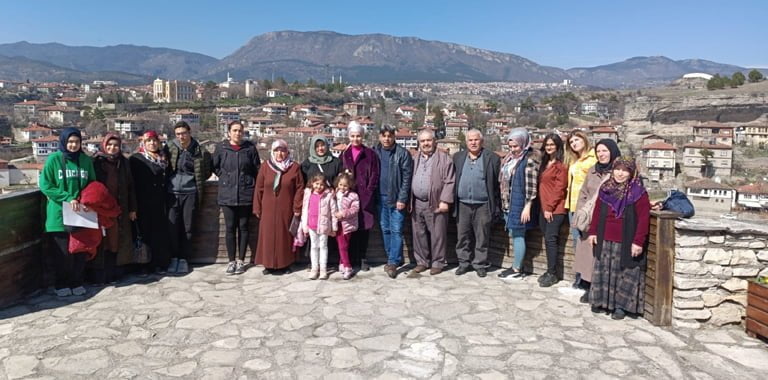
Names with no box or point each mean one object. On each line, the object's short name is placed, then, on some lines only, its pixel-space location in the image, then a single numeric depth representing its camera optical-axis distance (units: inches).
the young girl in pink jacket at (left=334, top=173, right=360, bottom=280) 176.6
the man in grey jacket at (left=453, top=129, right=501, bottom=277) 175.6
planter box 127.3
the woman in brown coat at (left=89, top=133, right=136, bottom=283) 162.9
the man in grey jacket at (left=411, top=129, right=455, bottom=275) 179.5
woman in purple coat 181.0
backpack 138.9
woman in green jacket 150.5
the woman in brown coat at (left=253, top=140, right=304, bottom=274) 179.3
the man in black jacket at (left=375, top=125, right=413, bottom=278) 180.4
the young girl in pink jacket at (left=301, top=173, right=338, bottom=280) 176.4
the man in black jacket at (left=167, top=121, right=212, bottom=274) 178.5
